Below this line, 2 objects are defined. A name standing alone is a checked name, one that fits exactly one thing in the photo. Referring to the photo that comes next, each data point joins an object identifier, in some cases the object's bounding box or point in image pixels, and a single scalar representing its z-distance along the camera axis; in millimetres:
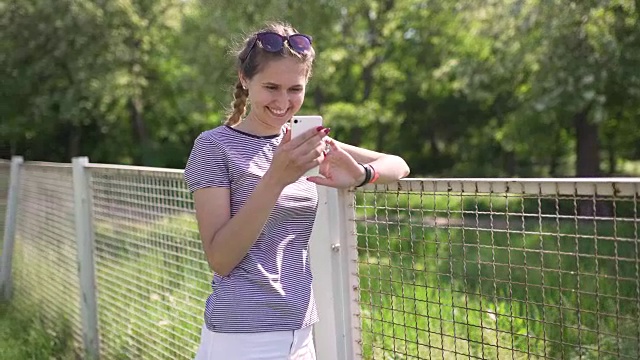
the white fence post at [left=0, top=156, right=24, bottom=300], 7363
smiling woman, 1895
